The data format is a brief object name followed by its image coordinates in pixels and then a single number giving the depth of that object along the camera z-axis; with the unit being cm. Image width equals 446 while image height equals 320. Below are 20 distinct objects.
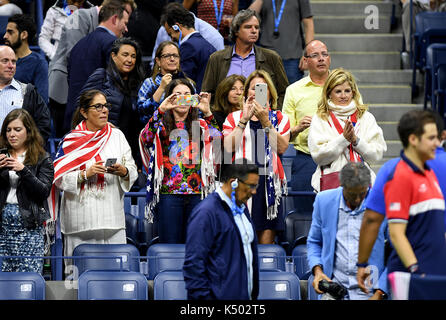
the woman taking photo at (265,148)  1478
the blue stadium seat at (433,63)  1919
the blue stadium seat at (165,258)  1414
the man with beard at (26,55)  1767
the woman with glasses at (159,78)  1587
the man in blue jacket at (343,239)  1138
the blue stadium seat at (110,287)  1312
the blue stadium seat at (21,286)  1295
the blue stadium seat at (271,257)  1427
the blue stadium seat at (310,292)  1324
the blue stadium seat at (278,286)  1340
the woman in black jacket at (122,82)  1655
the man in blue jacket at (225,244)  1060
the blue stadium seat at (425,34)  2066
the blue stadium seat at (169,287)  1310
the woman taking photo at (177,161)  1474
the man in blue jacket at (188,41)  1772
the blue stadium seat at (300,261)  1461
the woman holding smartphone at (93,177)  1484
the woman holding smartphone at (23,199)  1412
